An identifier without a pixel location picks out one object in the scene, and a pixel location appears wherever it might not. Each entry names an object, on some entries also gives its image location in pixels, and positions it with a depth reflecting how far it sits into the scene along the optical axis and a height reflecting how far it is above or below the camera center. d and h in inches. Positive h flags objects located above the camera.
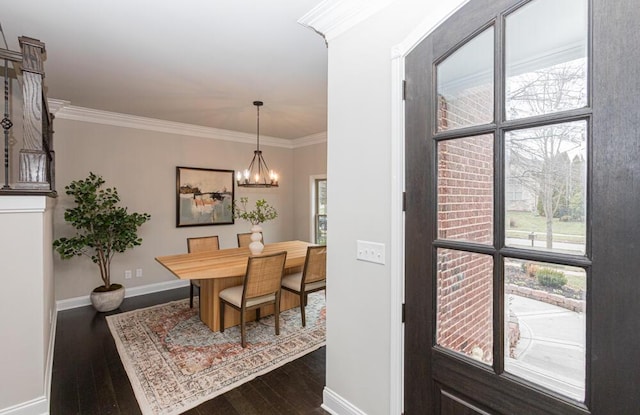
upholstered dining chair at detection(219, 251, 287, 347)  117.6 -34.1
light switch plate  69.8 -11.0
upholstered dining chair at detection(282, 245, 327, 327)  136.9 -34.4
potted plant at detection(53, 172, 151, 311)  149.1 -13.4
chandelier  224.1 +26.7
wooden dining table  119.3 -26.3
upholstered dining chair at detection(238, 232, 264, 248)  188.2 -21.7
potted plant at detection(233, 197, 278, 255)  150.6 -13.6
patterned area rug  91.8 -55.1
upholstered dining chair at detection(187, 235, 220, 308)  167.5 -22.2
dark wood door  37.9 -0.8
